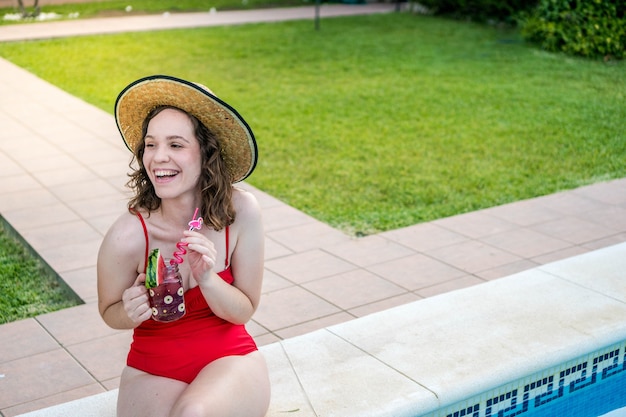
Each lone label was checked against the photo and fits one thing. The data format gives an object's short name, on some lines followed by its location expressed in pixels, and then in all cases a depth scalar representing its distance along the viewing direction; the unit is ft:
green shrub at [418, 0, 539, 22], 49.62
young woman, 9.33
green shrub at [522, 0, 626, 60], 40.40
